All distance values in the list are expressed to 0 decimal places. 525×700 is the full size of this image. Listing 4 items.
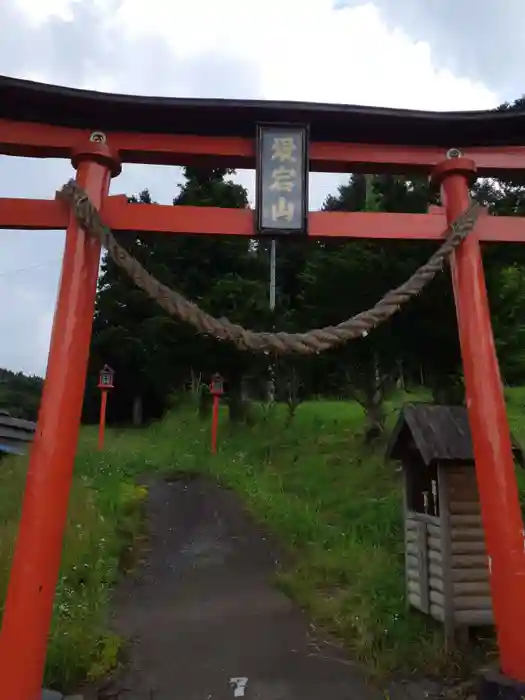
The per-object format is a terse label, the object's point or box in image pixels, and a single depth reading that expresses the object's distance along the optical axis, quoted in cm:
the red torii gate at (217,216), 415
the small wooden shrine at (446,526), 553
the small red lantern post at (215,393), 1608
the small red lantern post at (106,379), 1738
